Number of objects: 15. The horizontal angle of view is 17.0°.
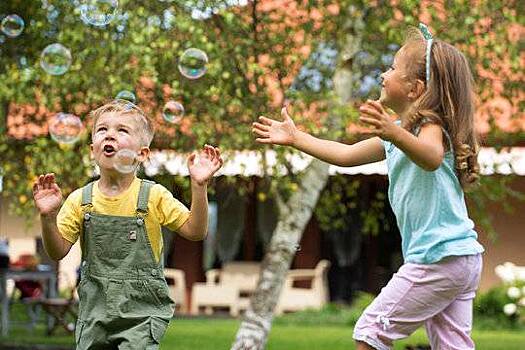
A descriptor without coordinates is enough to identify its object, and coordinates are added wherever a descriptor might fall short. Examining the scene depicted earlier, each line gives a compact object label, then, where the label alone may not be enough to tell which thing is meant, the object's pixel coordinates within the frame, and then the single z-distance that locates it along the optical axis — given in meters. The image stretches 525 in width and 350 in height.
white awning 14.40
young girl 6.80
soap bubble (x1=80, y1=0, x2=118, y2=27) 12.13
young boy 6.91
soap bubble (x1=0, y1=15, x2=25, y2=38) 12.57
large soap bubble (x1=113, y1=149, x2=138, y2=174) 7.02
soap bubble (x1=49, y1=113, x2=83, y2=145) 10.66
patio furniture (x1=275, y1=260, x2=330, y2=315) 28.47
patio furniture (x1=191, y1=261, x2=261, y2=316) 28.69
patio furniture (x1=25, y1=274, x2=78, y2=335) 19.24
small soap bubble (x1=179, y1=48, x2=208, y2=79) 10.94
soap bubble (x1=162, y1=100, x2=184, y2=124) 10.38
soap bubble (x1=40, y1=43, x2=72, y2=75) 11.69
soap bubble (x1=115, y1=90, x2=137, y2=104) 9.79
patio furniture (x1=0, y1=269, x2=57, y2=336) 20.01
